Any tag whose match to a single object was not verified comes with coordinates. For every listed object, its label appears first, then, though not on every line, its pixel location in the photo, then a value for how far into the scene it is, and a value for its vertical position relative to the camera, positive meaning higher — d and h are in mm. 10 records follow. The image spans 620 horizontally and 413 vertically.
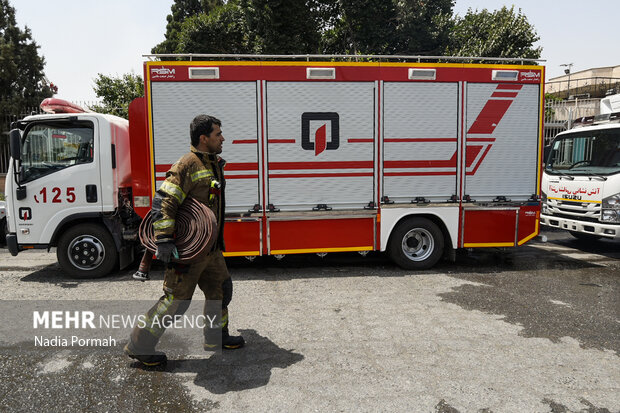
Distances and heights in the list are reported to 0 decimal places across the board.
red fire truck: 6184 +159
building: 31127 +7107
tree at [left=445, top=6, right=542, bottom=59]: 21078 +6302
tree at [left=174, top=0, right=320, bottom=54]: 17391 +5920
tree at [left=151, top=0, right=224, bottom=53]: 35844 +12914
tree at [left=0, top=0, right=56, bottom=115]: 18062 +4521
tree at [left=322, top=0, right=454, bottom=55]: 22984 +7815
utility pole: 38534 +8596
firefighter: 3418 -341
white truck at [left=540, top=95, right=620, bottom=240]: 7387 -173
